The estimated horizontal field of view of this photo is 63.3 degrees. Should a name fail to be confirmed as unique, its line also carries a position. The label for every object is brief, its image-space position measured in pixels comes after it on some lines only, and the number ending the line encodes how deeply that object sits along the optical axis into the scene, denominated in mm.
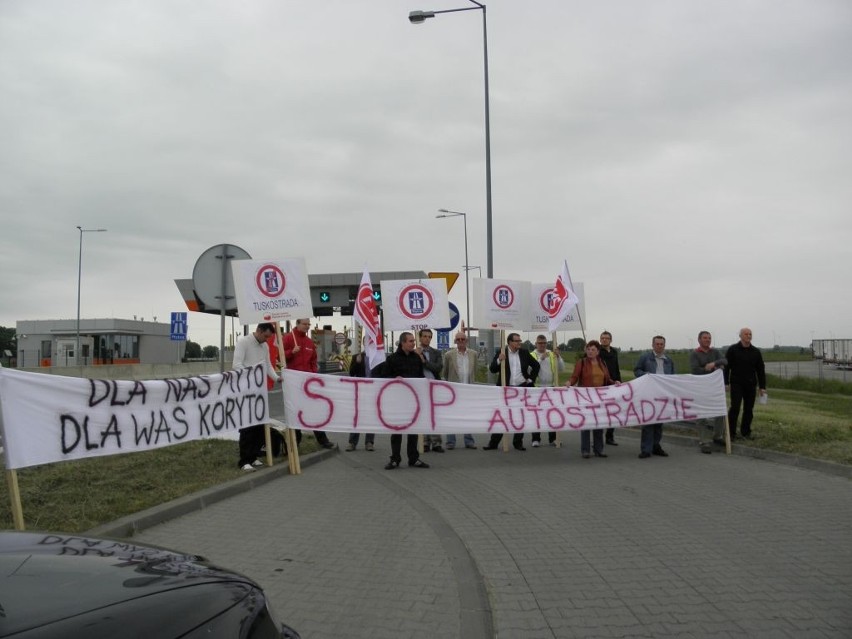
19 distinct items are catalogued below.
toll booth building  48594
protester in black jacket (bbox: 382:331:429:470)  10273
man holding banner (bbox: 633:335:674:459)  11516
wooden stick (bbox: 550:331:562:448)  12492
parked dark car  2111
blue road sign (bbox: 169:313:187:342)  27375
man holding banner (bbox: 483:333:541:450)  12375
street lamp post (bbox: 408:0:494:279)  19422
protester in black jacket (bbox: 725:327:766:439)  11547
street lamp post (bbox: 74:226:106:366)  46925
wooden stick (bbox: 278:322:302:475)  9523
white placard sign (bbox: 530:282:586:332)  13672
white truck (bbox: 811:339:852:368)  57112
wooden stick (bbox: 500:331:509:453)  11812
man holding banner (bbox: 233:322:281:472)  9367
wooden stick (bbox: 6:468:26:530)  5371
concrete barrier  32466
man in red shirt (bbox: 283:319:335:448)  10844
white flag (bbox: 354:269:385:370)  12367
